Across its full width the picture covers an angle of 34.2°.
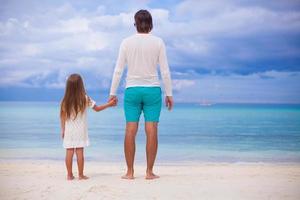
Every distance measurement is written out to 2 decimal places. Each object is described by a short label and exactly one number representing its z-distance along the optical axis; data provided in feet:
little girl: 13.16
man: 12.89
